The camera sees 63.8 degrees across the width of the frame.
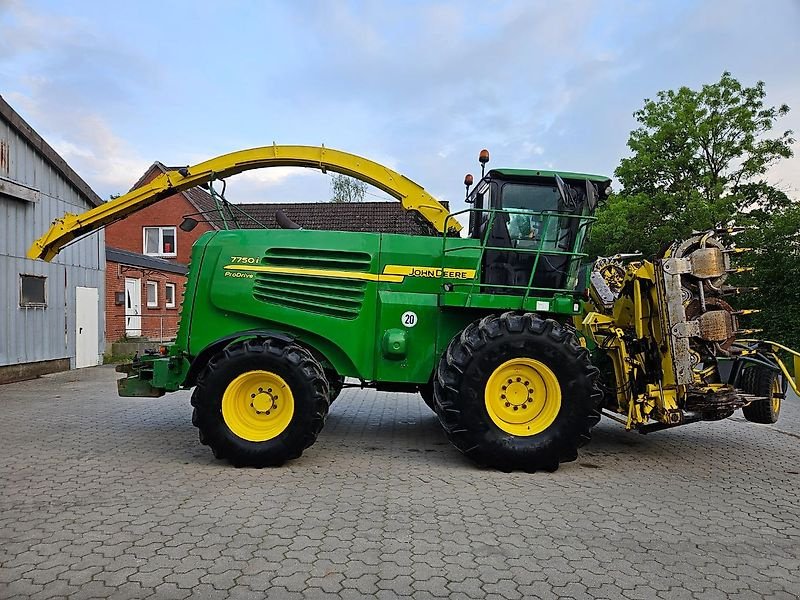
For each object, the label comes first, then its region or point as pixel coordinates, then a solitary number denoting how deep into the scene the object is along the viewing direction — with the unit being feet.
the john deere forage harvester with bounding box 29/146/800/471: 19.61
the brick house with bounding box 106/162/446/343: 60.49
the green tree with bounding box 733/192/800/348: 46.69
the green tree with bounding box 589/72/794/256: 75.92
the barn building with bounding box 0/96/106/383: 38.65
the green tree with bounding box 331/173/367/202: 133.49
